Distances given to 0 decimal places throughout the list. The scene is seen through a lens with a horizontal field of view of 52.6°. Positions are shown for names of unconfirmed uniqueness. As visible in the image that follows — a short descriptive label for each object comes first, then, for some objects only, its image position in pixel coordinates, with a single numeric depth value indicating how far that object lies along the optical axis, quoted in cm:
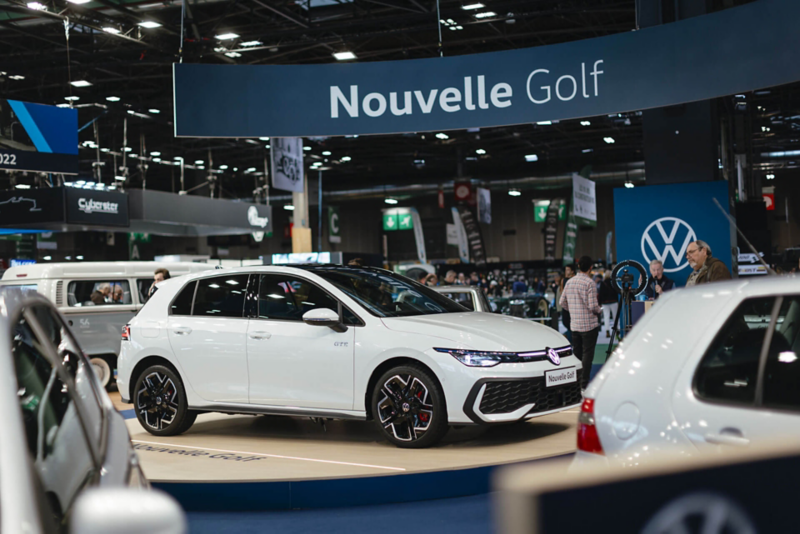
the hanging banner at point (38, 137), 1265
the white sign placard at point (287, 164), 1855
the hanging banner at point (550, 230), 3156
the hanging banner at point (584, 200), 2367
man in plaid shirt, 893
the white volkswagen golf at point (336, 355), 592
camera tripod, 884
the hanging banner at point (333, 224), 3172
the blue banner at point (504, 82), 721
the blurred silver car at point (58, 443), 128
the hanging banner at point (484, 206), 3303
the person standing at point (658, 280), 919
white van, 1138
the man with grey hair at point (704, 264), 706
